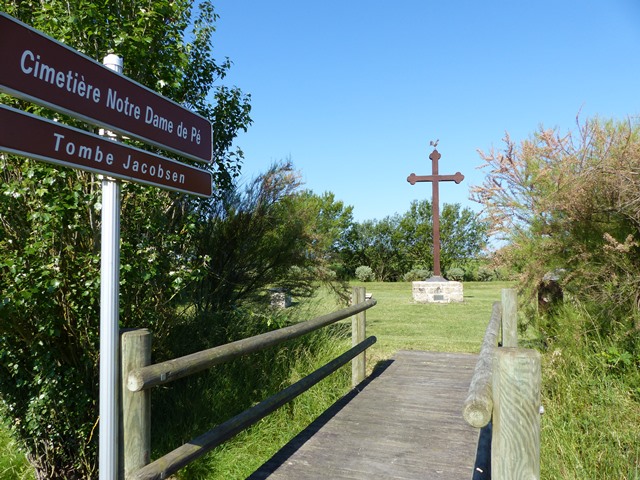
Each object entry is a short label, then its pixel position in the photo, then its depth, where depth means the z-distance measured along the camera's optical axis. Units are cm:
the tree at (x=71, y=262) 403
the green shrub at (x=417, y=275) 3362
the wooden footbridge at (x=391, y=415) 178
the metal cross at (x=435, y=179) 1795
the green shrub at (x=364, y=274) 3541
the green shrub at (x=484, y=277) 3198
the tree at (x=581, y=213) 539
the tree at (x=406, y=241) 3925
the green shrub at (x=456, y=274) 3341
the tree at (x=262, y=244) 748
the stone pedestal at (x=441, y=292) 1633
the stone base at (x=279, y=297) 802
